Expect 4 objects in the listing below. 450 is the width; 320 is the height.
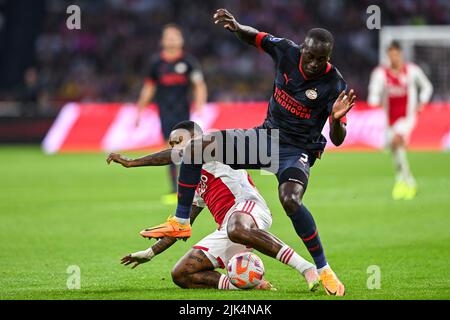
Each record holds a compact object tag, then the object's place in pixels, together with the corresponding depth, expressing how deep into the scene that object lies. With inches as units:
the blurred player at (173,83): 1229.7
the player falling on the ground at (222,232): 599.8
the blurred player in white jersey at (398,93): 1268.5
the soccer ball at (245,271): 613.9
